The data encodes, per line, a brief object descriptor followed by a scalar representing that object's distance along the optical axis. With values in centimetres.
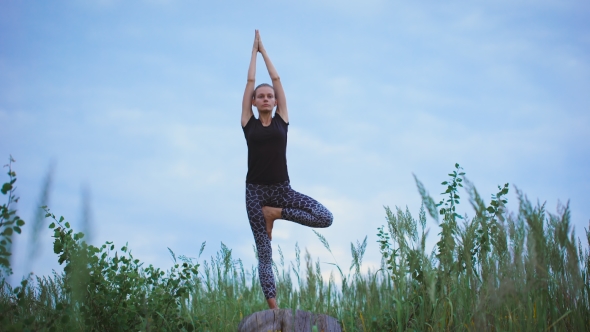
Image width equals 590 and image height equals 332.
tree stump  456
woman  577
